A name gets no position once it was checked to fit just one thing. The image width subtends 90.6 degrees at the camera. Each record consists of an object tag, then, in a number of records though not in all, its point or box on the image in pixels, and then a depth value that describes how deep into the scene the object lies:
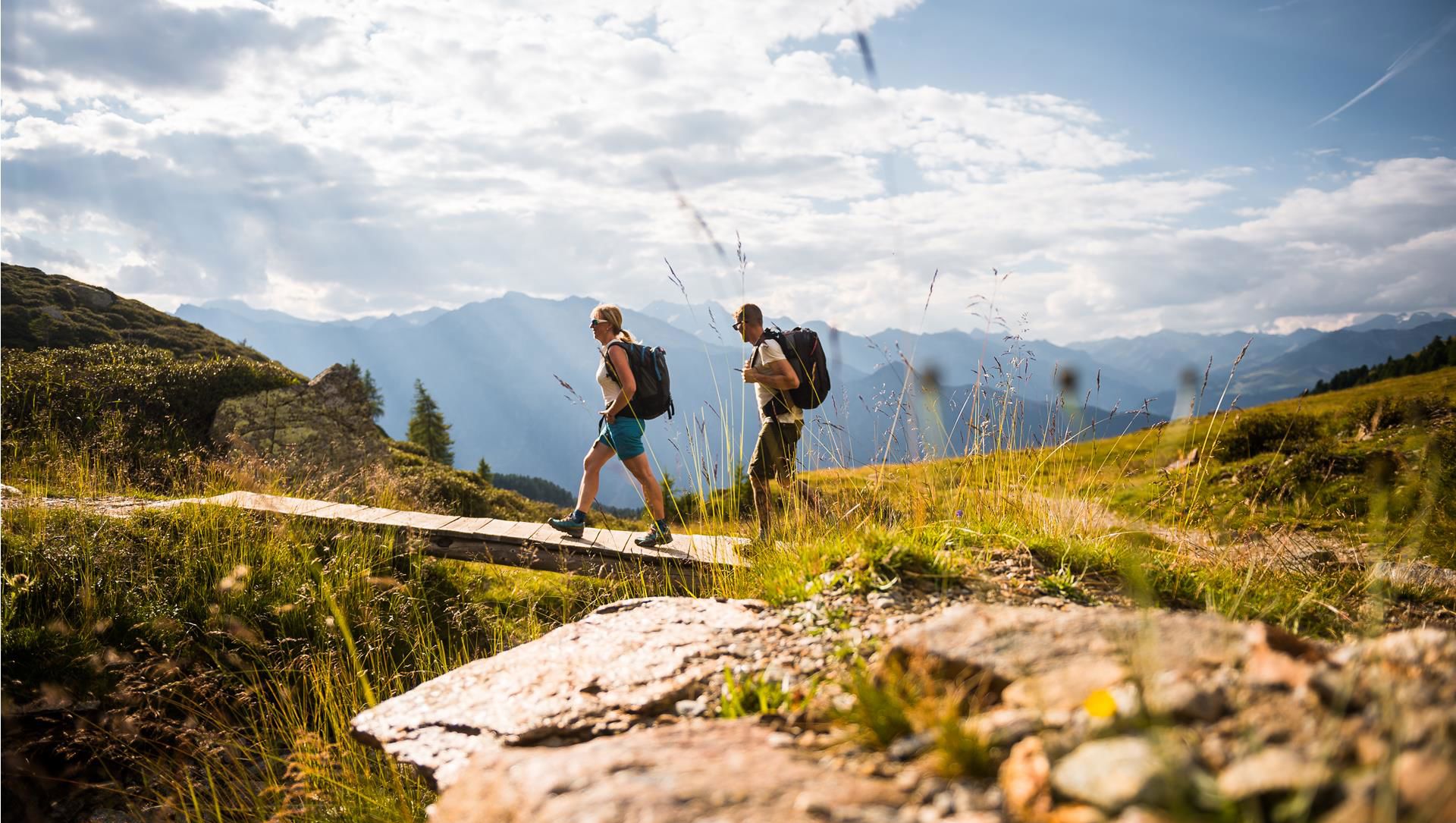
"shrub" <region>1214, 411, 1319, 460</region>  13.98
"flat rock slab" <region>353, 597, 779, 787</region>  2.54
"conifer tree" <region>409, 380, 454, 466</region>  42.22
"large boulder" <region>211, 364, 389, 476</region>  13.56
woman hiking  6.80
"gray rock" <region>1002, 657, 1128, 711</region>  1.66
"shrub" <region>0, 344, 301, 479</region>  9.98
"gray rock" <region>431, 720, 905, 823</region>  1.52
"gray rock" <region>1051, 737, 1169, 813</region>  1.25
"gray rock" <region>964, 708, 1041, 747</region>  1.61
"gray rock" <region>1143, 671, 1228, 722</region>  1.46
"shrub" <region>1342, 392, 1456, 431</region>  13.37
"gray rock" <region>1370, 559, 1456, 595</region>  4.21
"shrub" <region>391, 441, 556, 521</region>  13.99
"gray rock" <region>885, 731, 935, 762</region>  1.71
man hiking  6.53
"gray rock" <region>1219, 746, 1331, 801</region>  1.17
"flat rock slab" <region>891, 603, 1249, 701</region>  1.73
